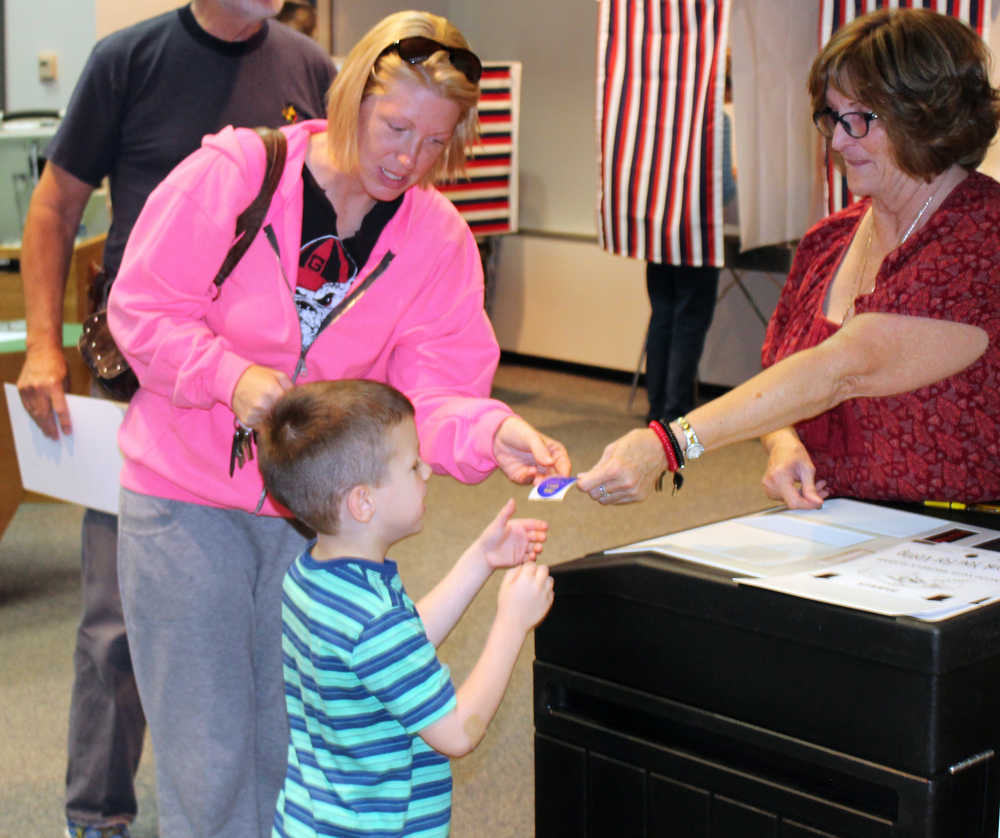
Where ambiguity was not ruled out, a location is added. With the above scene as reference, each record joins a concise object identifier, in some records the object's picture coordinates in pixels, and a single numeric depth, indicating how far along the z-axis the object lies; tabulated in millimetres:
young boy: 1408
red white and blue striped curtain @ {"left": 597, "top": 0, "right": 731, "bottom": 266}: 4695
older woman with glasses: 1825
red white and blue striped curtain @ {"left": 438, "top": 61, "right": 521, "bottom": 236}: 6254
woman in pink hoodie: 1697
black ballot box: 1414
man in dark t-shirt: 2230
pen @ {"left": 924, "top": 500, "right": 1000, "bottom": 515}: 1912
